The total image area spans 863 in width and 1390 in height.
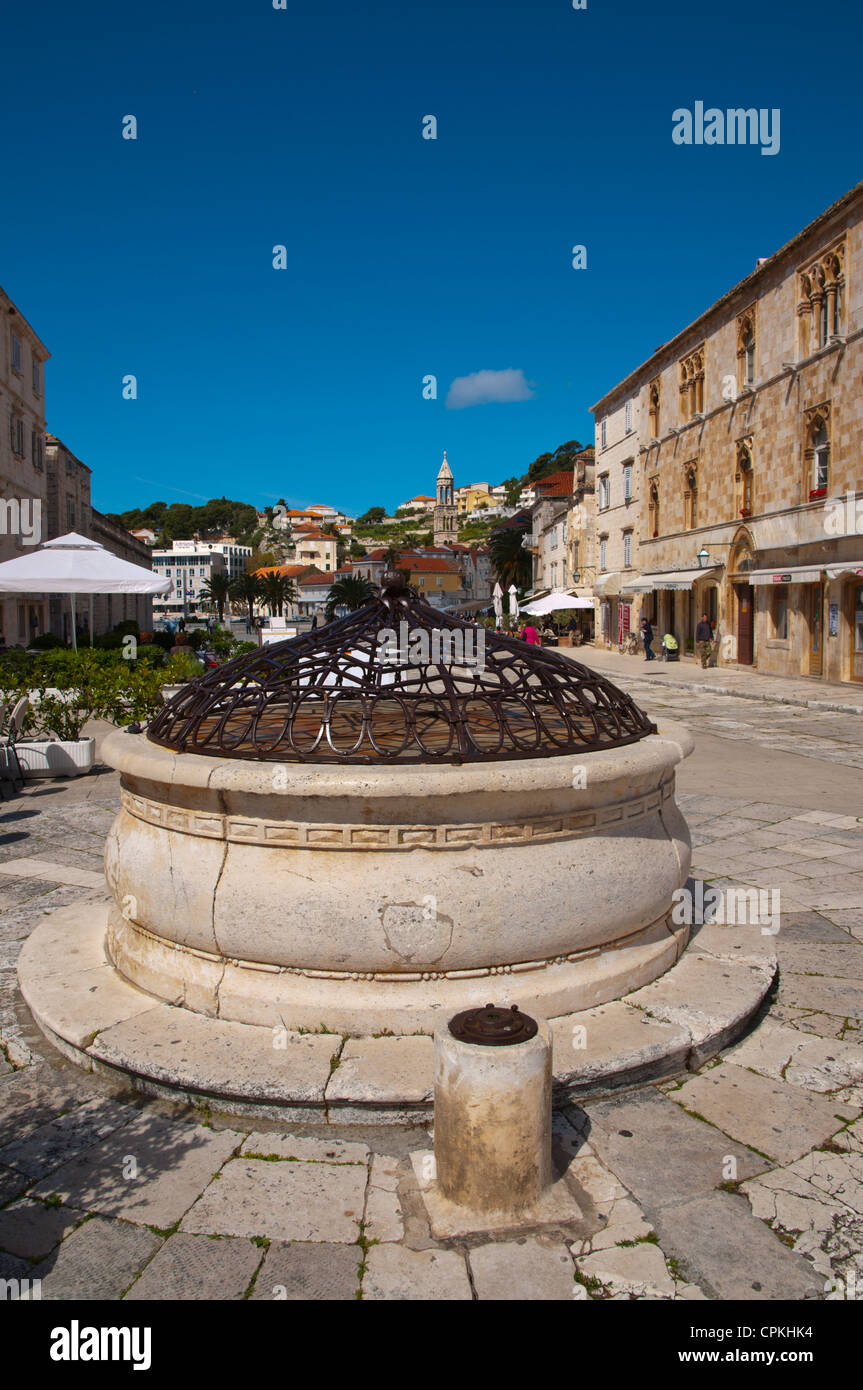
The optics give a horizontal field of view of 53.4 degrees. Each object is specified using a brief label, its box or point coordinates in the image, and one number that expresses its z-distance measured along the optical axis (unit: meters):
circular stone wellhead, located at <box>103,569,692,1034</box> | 3.38
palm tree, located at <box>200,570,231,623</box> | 79.25
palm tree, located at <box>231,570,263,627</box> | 80.31
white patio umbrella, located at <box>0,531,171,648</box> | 13.23
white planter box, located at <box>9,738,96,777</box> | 9.52
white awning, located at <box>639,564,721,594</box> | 26.03
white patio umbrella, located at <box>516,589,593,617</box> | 31.94
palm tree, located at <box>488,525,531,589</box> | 61.31
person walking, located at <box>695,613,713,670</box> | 25.12
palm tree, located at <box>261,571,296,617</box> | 81.62
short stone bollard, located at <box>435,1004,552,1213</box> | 2.59
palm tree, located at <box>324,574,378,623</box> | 59.97
